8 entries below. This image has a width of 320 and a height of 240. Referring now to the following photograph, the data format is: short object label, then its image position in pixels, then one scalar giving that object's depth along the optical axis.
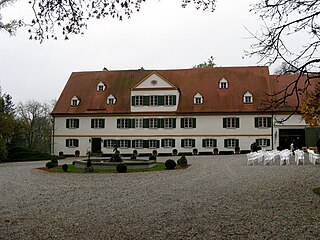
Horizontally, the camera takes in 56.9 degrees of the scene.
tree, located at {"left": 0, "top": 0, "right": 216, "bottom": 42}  5.30
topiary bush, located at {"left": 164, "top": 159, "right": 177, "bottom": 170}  17.68
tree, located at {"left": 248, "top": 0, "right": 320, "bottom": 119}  7.35
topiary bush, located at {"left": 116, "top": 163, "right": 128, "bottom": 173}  16.76
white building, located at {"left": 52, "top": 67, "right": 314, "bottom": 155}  29.37
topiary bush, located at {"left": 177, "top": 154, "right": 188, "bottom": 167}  18.89
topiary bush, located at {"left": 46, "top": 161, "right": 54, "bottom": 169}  19.31
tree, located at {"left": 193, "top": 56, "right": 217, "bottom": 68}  39.16
